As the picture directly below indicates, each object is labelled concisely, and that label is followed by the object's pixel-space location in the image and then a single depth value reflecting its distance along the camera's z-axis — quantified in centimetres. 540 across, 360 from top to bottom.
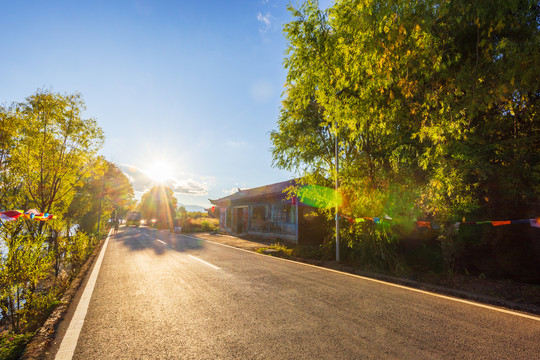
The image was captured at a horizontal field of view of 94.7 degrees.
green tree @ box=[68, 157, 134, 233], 1834
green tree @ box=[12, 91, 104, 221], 734
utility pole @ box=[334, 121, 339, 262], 918
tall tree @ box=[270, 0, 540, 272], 522
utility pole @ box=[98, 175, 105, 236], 2548
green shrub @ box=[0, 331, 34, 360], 286
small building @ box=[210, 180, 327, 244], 1638
